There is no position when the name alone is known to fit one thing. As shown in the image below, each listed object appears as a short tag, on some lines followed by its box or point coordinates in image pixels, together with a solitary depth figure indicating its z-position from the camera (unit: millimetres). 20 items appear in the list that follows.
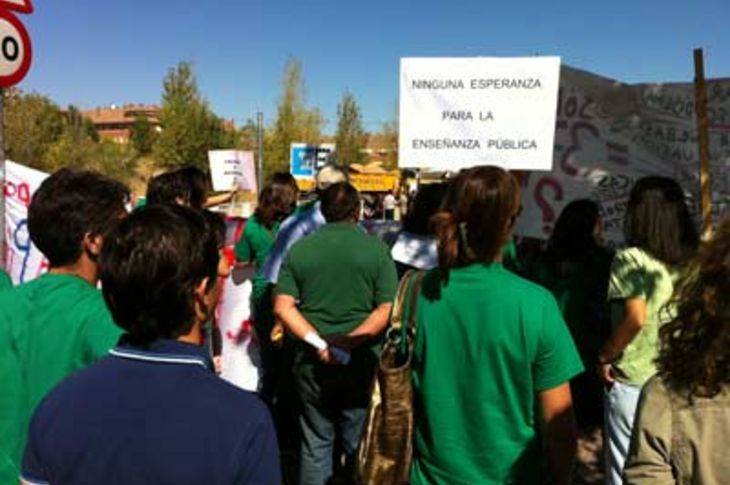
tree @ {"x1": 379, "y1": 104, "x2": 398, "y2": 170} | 42469
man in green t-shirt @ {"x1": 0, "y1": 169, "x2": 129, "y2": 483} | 1990
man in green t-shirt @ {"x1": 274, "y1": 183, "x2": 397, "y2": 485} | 3688
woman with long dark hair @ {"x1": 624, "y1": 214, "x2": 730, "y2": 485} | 1513
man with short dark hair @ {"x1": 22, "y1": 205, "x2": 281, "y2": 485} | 1334
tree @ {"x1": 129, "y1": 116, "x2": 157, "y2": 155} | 49688
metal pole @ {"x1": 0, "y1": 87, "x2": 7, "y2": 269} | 3702
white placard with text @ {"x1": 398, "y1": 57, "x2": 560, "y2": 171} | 4551
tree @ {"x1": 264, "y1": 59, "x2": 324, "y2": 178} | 34062
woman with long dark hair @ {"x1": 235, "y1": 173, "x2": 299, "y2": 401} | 5371
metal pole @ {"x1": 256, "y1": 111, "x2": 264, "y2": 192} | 13045
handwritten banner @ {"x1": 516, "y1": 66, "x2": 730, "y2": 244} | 5234
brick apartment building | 112050
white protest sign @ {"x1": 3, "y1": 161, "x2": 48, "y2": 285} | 5332
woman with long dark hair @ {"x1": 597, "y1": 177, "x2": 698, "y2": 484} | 3150
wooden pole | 4418
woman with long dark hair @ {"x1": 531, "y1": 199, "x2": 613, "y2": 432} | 4805
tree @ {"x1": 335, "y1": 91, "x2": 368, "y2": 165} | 41000
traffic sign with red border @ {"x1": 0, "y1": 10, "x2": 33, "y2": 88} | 3773
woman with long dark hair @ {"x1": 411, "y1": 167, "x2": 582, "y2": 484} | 2223
